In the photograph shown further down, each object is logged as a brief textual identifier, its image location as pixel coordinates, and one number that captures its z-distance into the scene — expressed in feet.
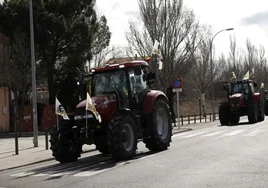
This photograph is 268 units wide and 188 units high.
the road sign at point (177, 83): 89.10
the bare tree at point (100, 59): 126.88
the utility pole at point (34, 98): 61.87
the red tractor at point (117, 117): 41.37
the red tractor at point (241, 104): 93.09
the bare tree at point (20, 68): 97.35
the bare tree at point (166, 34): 108.78
